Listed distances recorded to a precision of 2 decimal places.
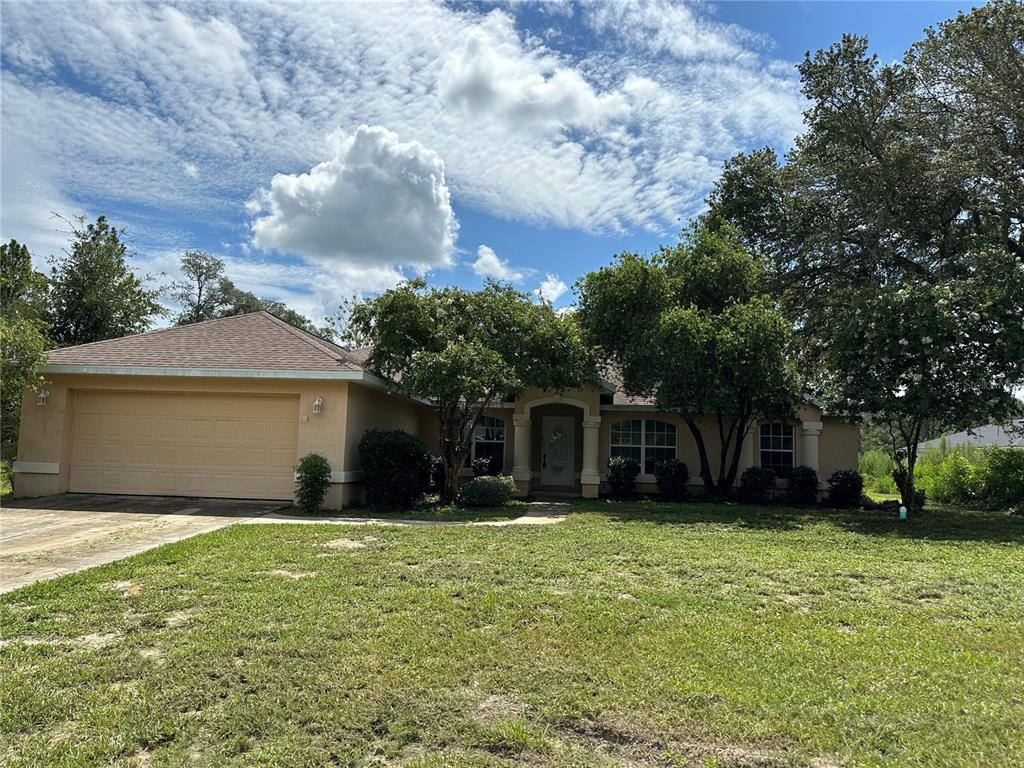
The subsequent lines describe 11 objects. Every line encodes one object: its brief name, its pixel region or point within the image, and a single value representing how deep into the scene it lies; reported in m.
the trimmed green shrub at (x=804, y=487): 17.30
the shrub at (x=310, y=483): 12.51
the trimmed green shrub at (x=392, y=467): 13.17
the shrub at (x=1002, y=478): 17.74
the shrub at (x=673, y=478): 17.80
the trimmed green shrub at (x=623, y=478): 17.98
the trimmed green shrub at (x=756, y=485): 17.05
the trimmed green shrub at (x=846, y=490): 17.05
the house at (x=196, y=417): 13.18
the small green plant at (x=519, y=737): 3.51
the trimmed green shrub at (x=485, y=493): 13.98
